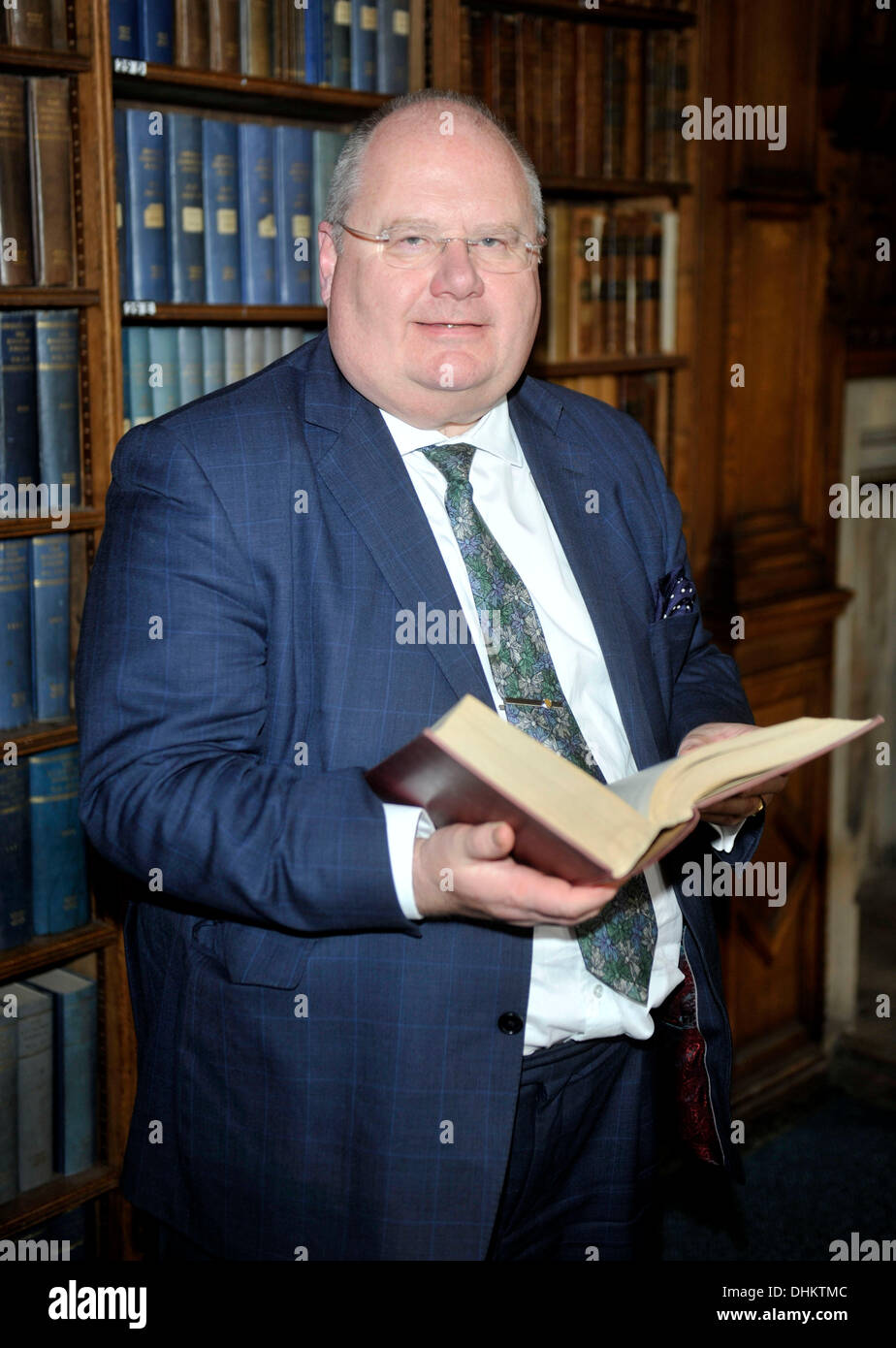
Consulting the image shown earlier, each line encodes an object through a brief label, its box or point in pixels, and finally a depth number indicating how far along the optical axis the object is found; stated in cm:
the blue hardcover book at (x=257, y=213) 215
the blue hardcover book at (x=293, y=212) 219
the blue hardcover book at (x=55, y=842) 206
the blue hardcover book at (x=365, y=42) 222
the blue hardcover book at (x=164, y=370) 211
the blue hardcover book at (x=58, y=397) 195
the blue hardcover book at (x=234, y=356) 221
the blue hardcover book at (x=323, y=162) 222
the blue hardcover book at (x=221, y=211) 211
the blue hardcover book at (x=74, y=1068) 215
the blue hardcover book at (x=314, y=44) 216
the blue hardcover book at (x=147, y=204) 201
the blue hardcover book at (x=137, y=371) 208
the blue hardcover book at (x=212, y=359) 218
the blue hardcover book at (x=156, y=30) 198
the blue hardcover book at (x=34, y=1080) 210
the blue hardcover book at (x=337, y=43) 218
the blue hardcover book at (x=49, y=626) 201
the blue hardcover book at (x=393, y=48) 226
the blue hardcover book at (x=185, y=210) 206
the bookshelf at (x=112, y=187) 192
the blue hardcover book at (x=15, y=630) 198
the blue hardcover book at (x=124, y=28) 196
